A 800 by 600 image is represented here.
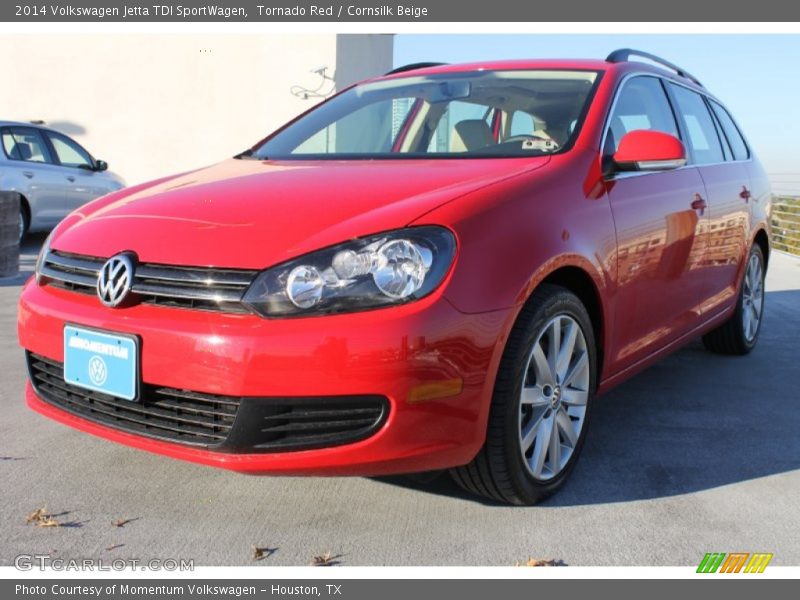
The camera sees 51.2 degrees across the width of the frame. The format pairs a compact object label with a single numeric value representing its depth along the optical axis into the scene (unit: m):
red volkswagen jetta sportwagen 2.24
